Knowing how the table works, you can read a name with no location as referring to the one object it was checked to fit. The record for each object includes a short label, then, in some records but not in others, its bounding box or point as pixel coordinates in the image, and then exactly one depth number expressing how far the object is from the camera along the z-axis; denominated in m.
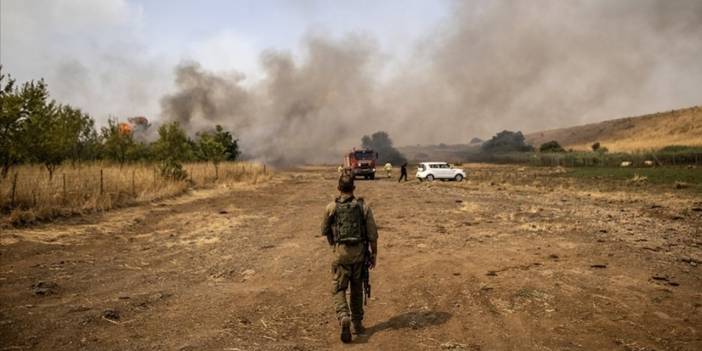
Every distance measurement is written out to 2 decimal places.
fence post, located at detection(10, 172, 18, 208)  14.36
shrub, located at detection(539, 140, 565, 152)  90.26
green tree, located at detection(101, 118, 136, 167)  32.34
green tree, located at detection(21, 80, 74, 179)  17.09
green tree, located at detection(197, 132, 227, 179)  38.00
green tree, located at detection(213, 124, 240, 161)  50.21
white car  38.91
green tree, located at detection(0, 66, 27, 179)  15.58
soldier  5.95
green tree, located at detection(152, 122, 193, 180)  32.75
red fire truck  41.91
